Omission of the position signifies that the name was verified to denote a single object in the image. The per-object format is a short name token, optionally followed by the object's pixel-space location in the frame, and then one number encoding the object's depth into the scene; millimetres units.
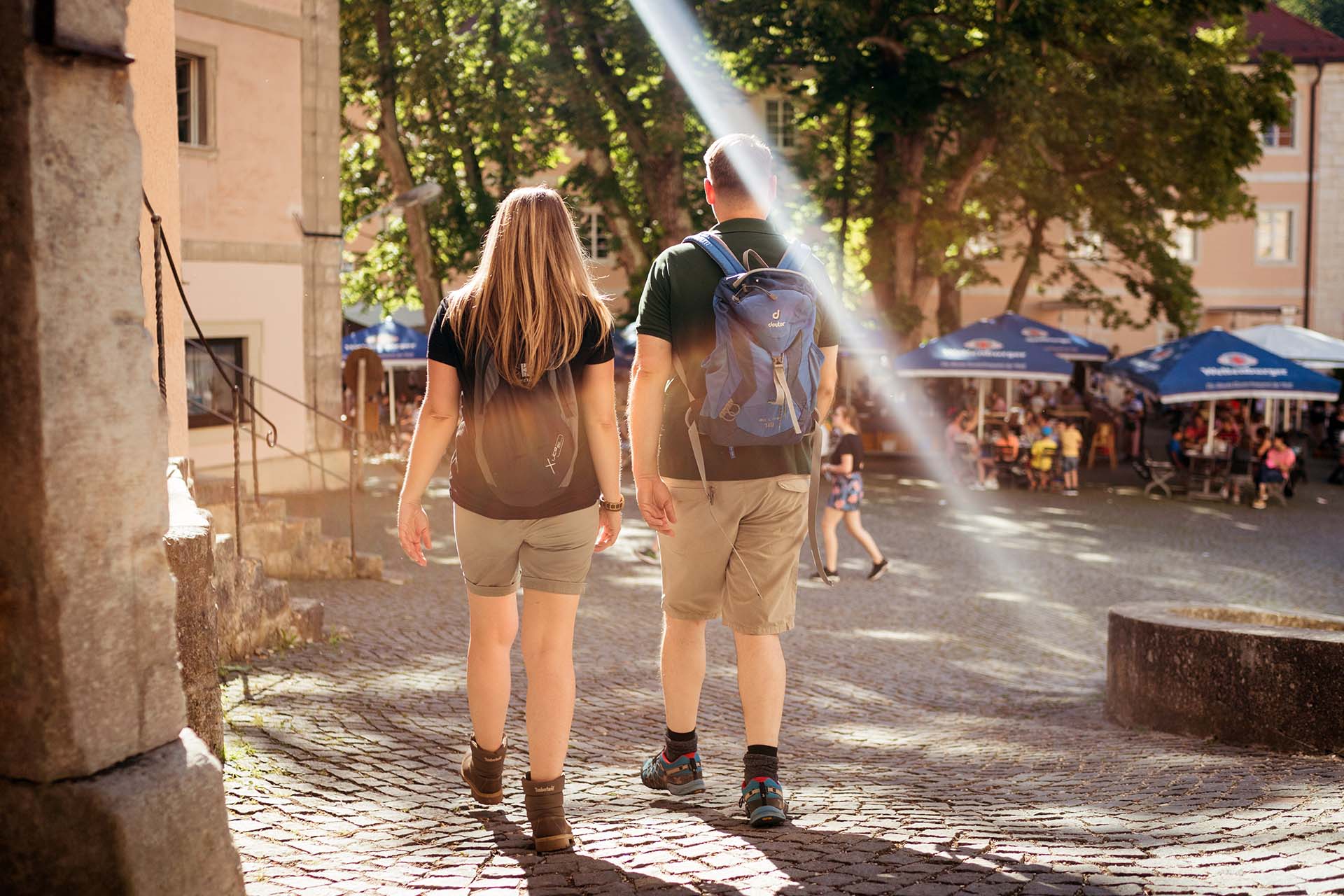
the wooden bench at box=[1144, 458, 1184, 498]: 23891
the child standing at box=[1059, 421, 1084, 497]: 24172
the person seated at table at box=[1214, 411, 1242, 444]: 25438
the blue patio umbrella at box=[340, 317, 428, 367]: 30767
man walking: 4684
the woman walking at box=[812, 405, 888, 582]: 13891
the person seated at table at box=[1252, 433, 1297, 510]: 22453
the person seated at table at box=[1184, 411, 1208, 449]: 25781
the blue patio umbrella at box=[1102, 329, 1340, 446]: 22016
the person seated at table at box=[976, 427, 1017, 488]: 24688
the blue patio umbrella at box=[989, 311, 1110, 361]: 25609
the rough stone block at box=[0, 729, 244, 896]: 3191
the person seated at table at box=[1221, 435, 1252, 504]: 22891
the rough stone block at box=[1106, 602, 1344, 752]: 6688
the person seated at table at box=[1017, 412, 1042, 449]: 24922
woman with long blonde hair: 4367
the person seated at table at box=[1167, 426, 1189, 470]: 26372
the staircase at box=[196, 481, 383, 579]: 11891
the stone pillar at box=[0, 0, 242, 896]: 3098
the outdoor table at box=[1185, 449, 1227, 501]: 23656
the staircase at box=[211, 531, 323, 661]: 7785
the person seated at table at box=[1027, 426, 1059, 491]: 24391
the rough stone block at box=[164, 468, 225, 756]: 5000
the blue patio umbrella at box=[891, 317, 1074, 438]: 24234
